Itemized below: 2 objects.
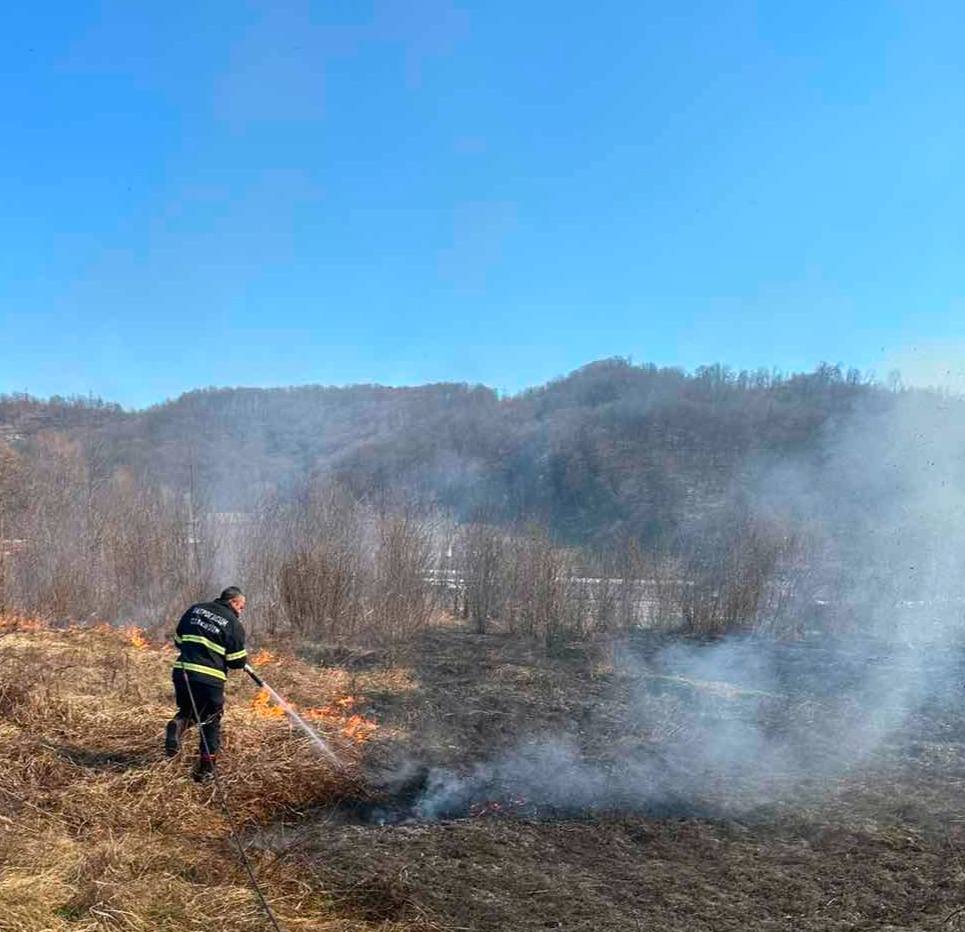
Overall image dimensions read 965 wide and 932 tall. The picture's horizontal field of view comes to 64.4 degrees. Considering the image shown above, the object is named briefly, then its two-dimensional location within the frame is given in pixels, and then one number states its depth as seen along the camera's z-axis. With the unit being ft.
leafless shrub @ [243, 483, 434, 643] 47.60
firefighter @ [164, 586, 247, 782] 22.49
